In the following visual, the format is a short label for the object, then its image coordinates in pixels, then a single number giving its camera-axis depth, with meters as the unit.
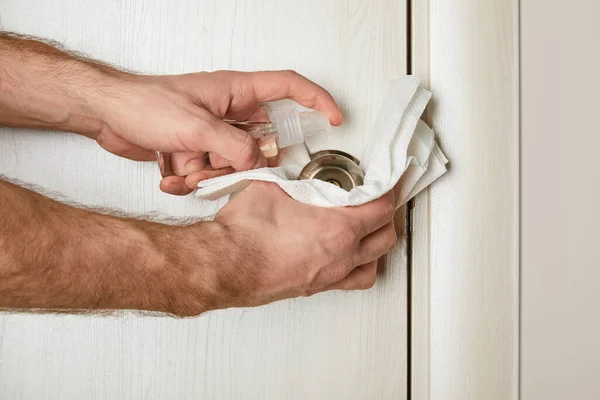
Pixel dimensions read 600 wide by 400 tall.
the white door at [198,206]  0.77
